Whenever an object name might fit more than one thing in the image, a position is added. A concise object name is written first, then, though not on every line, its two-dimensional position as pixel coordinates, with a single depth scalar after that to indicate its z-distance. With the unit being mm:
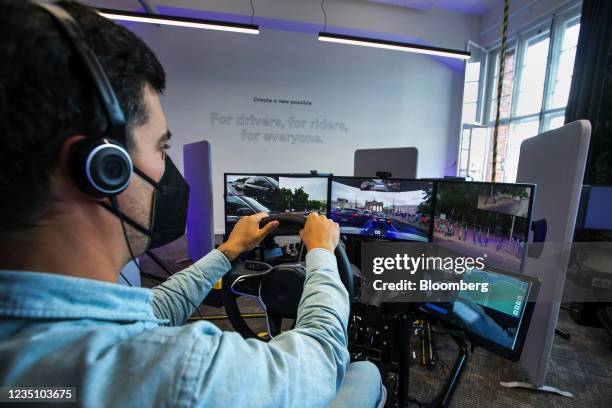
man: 291
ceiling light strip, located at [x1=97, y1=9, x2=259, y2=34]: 3205
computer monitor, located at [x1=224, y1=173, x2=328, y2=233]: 1883
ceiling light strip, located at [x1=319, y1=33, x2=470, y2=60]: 3553
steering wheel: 774
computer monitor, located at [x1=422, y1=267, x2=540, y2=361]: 977
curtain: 3191
